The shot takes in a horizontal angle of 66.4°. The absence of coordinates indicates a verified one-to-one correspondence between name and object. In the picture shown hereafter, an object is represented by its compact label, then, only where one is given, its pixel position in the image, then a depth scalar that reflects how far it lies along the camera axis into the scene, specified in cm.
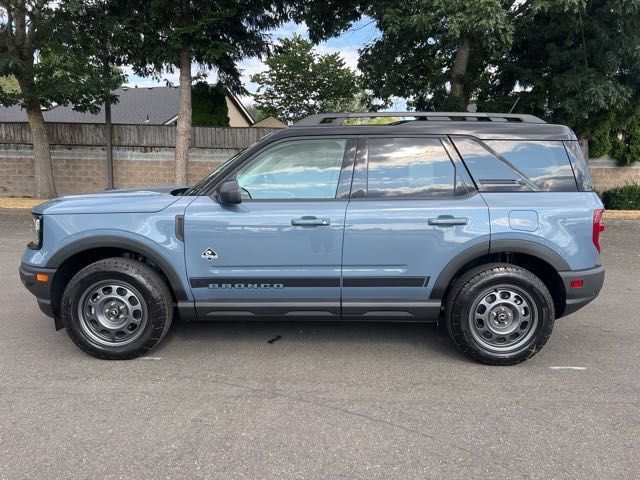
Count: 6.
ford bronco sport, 372
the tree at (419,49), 980
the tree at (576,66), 1056
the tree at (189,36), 1260
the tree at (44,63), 1238
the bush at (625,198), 1398
